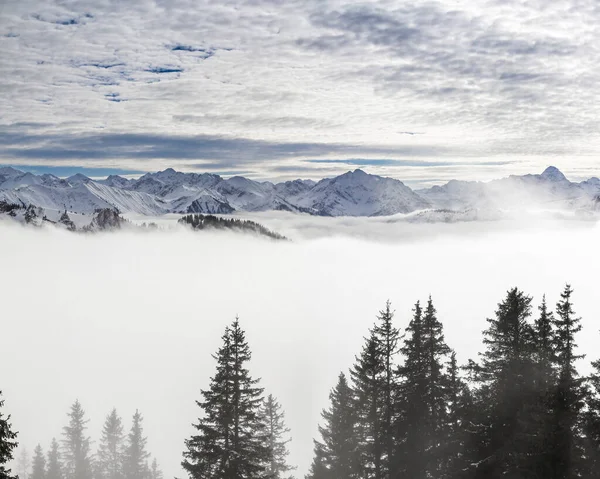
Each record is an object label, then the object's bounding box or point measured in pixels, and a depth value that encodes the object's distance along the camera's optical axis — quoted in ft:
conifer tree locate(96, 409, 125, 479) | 227.81
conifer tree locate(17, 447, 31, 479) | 297.45
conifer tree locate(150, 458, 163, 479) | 229.47
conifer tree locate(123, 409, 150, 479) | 212.43
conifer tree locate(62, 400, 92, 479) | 220.64
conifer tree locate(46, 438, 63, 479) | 206.80
